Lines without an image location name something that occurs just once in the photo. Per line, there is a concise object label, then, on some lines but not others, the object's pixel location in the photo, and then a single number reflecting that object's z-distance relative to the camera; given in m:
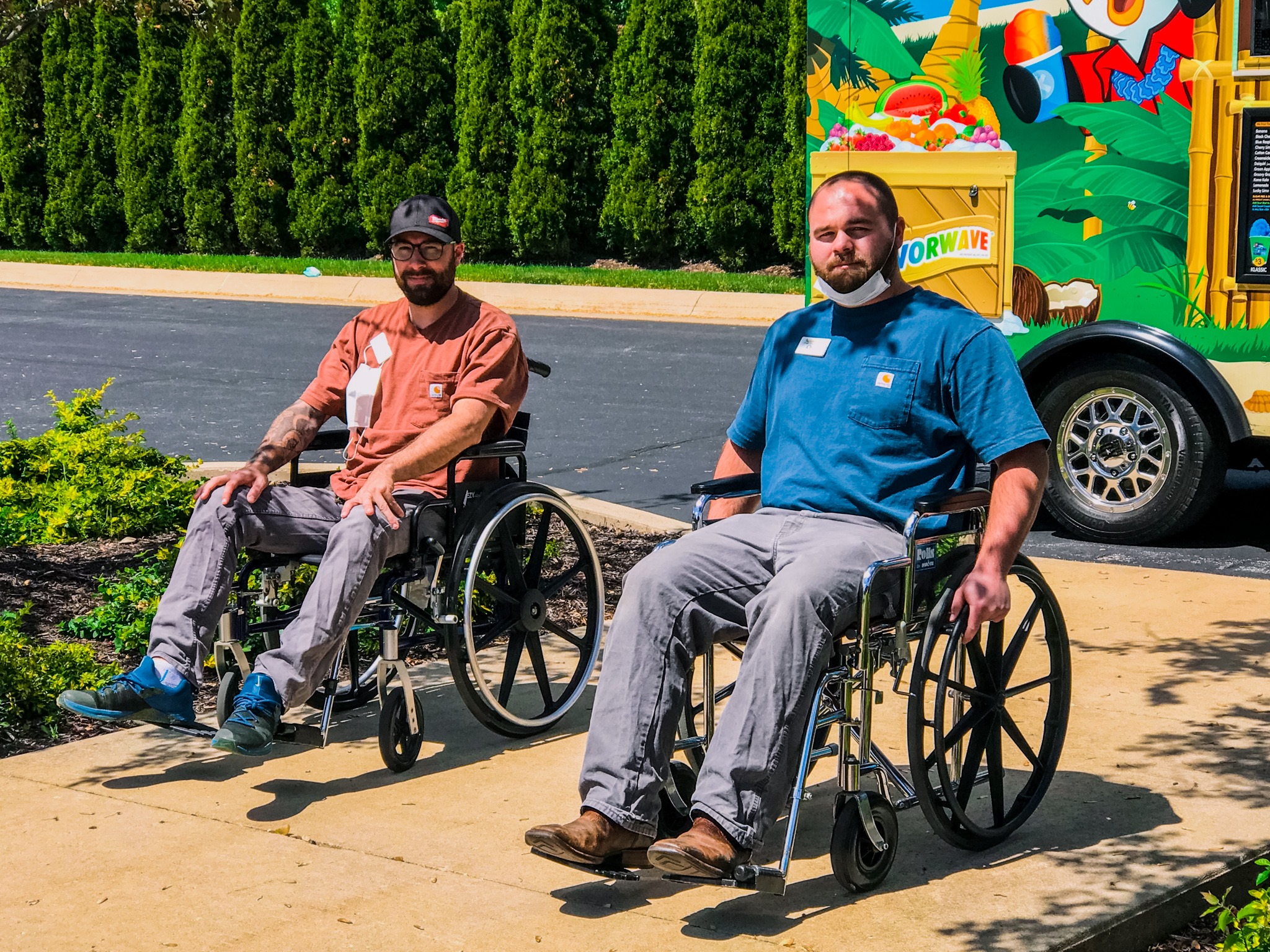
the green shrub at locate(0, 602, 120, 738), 5.11
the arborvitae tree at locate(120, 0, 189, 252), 25.42
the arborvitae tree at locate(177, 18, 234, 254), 24.67
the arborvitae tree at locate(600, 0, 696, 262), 21.28
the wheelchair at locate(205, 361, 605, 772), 4.75
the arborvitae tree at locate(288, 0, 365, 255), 23.59
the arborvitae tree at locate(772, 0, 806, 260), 19.83
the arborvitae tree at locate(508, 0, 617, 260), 21.88
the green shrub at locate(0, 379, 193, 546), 7.25
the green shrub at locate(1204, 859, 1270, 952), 3.15
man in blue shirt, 3.69
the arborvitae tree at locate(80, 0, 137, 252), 25.73
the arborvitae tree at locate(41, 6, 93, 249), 26.05
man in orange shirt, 4.53
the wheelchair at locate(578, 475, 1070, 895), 3.81
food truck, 7.05
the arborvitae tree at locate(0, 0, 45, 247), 26.92
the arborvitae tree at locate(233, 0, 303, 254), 23.91
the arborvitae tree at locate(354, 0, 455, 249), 22.97
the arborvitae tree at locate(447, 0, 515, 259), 22.42
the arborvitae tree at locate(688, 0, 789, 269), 20.48
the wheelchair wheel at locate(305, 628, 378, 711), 4.95
